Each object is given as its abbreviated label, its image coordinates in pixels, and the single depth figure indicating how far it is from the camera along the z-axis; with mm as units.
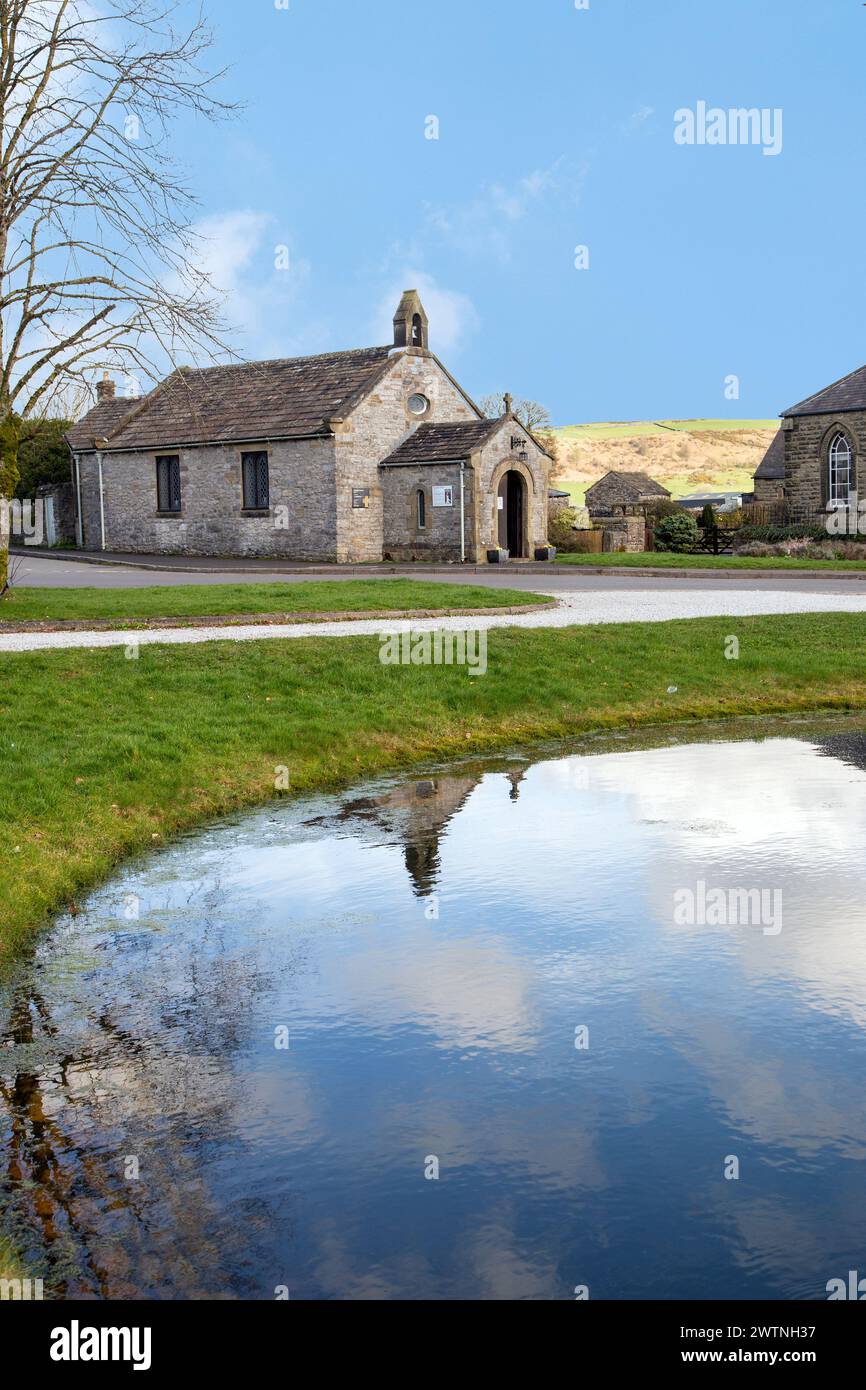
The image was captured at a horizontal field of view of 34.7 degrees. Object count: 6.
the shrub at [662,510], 67188
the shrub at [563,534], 58062
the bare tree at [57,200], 23453
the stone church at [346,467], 50250
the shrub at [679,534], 57281
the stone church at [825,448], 57938
